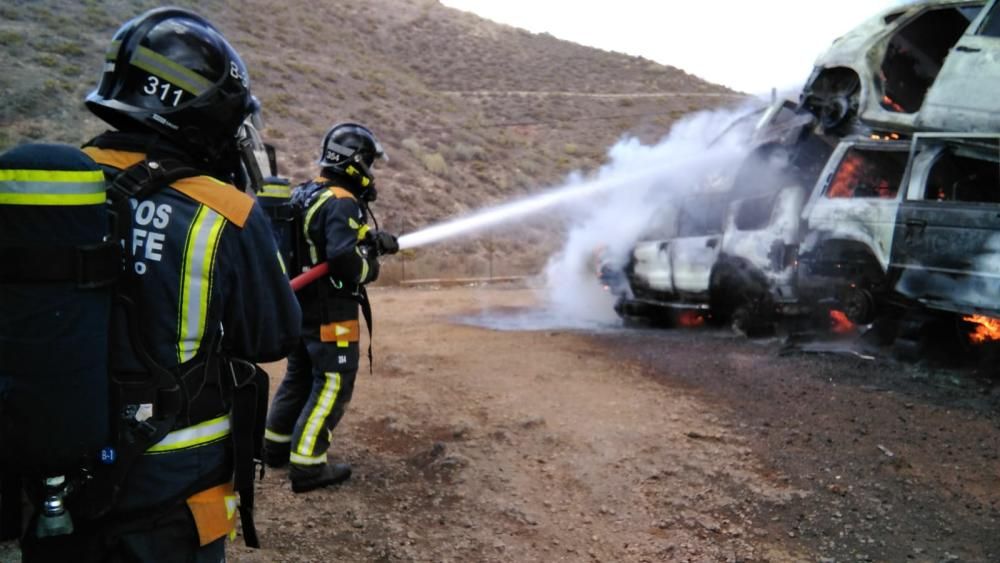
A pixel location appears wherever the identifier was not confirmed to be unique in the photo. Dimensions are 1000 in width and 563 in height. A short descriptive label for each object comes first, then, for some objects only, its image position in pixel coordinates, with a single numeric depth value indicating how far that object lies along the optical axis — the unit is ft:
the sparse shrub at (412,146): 79.97
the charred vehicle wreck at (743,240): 25.18
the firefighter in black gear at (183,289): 5.62
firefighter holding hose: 13.46
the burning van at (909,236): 18.92
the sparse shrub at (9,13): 70.07
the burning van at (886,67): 24.89
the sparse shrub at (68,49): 67.15
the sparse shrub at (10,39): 64.28
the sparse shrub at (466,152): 84.89
